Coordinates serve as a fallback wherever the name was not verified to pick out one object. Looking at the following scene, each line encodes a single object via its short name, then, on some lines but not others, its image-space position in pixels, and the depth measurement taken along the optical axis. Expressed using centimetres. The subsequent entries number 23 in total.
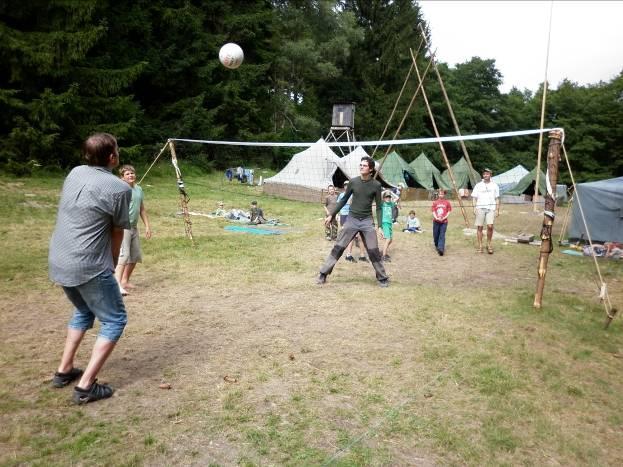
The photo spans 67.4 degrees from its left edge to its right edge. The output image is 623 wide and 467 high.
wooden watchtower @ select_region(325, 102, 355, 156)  2527
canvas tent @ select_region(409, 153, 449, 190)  2668
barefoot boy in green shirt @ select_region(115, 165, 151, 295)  569
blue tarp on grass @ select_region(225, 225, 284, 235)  1130
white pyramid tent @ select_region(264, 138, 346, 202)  1962
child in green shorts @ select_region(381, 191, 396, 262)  866
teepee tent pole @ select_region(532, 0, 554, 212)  704
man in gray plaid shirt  296
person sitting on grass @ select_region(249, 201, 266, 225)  1280
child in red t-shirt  941
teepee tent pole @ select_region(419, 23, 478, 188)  1144
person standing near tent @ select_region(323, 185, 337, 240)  984
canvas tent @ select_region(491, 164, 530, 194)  2955
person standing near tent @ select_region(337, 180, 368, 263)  852
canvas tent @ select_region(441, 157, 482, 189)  2891
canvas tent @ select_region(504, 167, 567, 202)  2731
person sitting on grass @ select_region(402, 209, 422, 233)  1288
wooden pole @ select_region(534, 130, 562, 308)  559
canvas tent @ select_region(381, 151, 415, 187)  2538
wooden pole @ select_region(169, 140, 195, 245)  884
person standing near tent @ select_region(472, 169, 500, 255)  940
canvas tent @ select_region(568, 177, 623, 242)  1140
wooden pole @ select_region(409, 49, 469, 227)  1157
